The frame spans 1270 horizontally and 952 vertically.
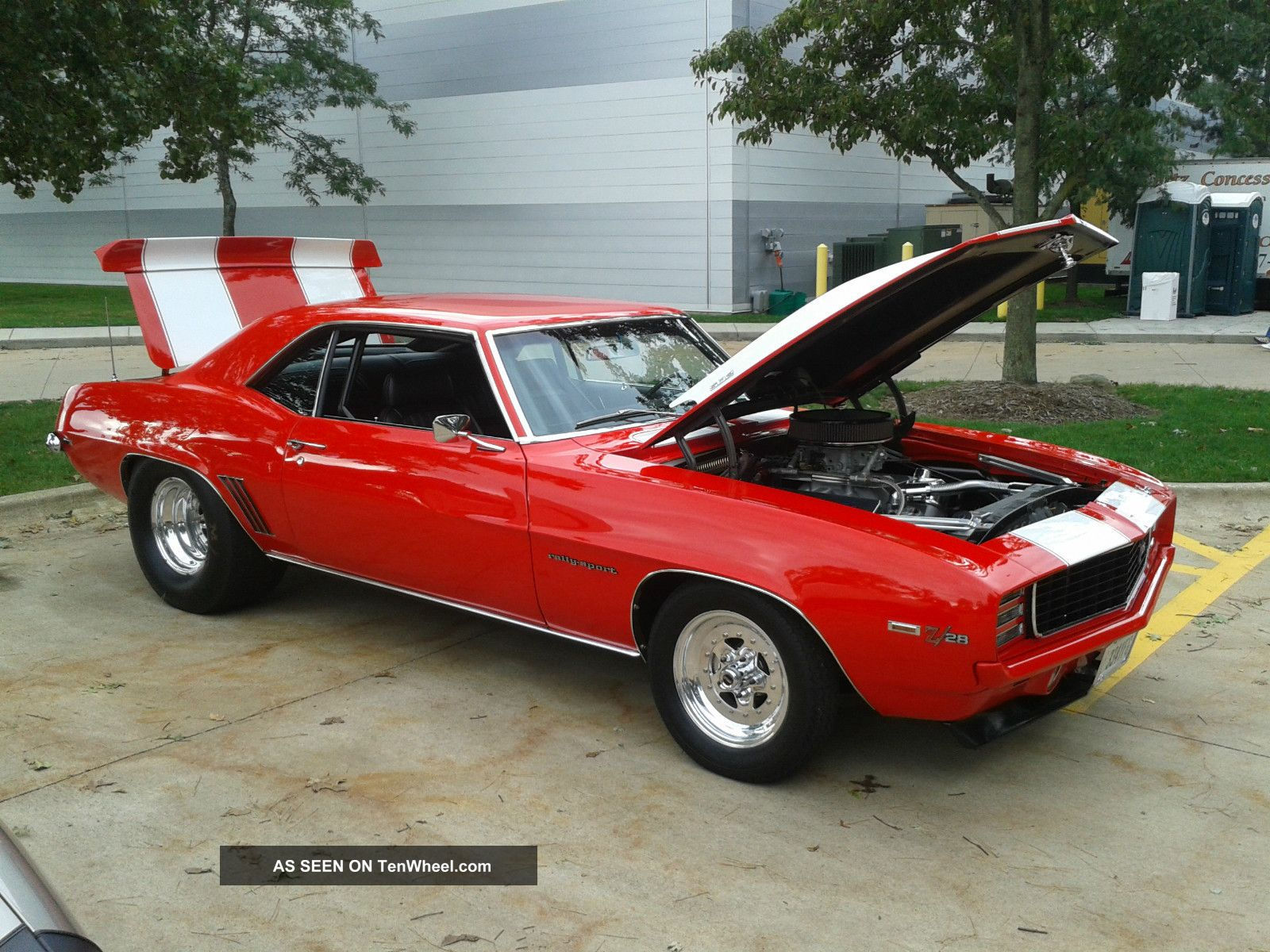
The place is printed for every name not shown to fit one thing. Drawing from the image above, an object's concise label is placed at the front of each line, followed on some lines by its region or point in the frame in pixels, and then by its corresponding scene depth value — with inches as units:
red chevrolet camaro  143.9
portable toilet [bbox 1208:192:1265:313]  738.2
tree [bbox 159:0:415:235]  830.5
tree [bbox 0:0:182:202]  358.3
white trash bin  719.1
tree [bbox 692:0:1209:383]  404.5
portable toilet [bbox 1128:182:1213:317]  734.5
